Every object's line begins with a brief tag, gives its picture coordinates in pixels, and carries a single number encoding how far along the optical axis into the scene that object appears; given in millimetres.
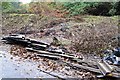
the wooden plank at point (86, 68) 6339
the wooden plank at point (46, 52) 7537
